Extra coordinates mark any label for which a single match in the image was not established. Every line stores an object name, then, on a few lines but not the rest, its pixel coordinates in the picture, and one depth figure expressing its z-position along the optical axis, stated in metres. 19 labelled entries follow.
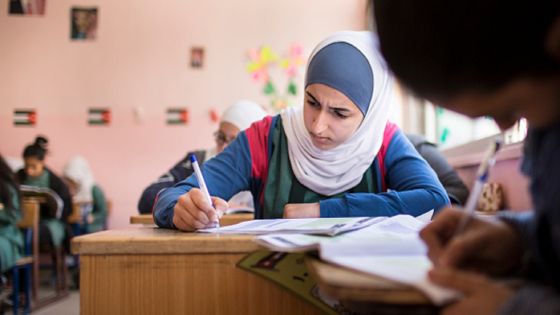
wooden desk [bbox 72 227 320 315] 0.98
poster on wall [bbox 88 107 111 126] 5.93
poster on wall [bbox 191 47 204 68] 5.98
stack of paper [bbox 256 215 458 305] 0.50
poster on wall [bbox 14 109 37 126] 5.95
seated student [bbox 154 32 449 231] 1.48
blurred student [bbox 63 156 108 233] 5.56
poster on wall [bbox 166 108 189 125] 5.95
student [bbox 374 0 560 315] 0.47
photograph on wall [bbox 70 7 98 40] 5.97
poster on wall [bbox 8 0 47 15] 5.95
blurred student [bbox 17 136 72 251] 4.47
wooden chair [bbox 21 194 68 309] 3.90
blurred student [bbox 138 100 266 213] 2.56
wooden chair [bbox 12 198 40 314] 3.62
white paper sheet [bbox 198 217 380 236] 0.87
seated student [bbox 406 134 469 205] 2.70
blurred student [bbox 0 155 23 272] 3.20
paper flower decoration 5.96
